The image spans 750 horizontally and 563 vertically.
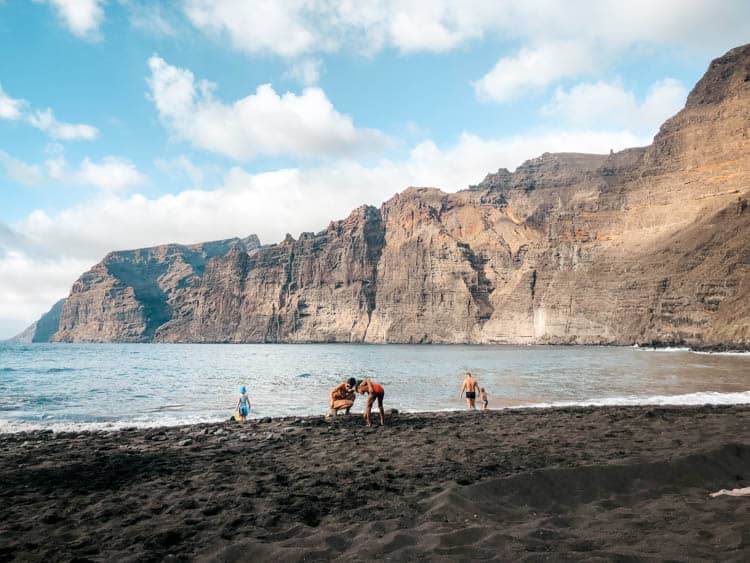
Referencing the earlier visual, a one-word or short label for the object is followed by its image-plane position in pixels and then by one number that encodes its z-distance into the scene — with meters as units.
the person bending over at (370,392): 15.76
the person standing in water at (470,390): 21.56
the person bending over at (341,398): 17.62
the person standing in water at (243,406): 19.45
